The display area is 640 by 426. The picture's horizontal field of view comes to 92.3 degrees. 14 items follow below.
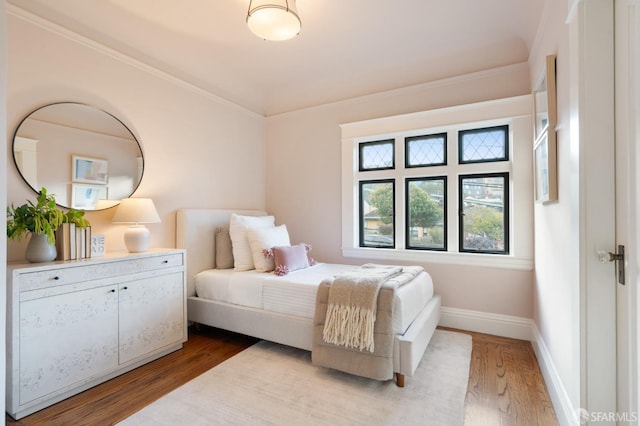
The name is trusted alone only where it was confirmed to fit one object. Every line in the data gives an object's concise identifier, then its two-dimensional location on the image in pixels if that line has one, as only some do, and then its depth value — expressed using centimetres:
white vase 201
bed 206
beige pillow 330
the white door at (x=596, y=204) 133
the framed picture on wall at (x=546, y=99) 190
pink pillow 291
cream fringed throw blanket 207
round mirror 218
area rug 177
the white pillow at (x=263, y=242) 300
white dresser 179
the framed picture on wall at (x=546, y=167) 188
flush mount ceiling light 207
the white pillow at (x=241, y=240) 313
